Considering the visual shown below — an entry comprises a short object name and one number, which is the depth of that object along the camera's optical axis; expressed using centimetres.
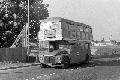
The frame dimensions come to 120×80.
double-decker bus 2198
